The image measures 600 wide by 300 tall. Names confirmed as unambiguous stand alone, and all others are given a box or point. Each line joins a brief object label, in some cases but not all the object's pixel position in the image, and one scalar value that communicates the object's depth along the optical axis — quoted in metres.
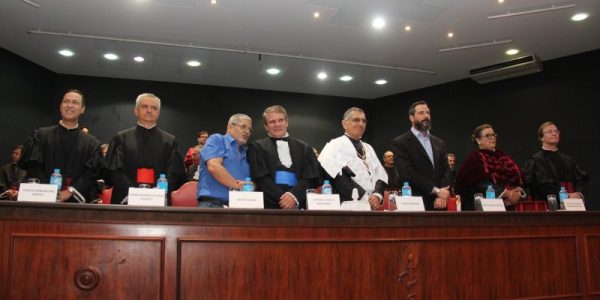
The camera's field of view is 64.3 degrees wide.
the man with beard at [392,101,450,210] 3.60
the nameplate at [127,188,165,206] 2.29
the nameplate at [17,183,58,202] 2.20
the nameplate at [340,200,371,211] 2.87
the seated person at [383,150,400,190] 6.75
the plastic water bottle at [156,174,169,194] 2.88
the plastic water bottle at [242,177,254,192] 2.92
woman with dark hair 4.02
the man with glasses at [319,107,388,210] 3.33
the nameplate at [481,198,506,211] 3.02
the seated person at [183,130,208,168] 5.80
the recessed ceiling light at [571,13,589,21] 5.70
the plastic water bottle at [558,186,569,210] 3.35
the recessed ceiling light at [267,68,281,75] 7.67
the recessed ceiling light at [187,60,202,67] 7.25
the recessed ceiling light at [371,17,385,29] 5.78
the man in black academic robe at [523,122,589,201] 4.39
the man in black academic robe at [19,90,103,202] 3.17
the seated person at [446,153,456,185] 3.84
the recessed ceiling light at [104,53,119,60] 6.91
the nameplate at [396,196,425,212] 2.79
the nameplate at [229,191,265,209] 2.44
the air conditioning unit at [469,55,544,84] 7.01
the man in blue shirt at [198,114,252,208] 3.07
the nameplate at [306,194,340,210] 2.58
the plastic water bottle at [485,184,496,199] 3.35
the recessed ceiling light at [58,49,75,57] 6.76
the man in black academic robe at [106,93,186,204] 3.11
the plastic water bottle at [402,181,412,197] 3.17
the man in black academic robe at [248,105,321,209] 3.10
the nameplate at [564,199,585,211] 3.30
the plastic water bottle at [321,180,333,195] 2.91
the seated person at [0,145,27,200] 5.63
